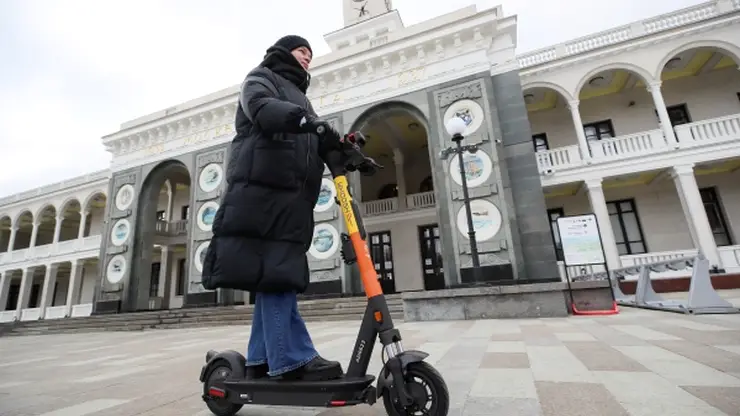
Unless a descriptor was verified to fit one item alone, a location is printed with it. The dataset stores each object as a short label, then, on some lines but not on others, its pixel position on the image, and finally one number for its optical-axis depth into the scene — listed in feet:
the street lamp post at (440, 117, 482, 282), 21.30
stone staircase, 29.37
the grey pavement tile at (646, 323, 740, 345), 9.01
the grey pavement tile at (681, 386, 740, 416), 4.43
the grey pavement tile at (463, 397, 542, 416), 4.65
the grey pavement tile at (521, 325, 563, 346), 10.67
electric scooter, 4.05
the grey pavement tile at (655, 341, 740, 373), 6.62
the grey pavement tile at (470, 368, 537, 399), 5.48
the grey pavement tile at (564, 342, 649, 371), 7.00
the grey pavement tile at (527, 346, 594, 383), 6.39
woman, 4.83
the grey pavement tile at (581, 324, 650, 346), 9.84
